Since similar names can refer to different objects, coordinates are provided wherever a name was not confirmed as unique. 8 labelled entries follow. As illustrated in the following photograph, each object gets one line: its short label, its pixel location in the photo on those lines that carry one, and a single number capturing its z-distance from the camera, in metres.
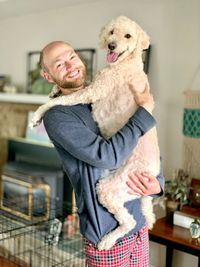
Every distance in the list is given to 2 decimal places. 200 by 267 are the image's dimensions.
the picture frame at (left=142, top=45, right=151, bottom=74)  2.57
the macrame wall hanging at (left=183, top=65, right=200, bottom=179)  2.18
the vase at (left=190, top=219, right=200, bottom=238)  1.99
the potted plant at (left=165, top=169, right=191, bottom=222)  2.21
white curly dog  1.20
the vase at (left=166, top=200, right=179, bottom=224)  2.24
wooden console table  1.95
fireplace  3.23
